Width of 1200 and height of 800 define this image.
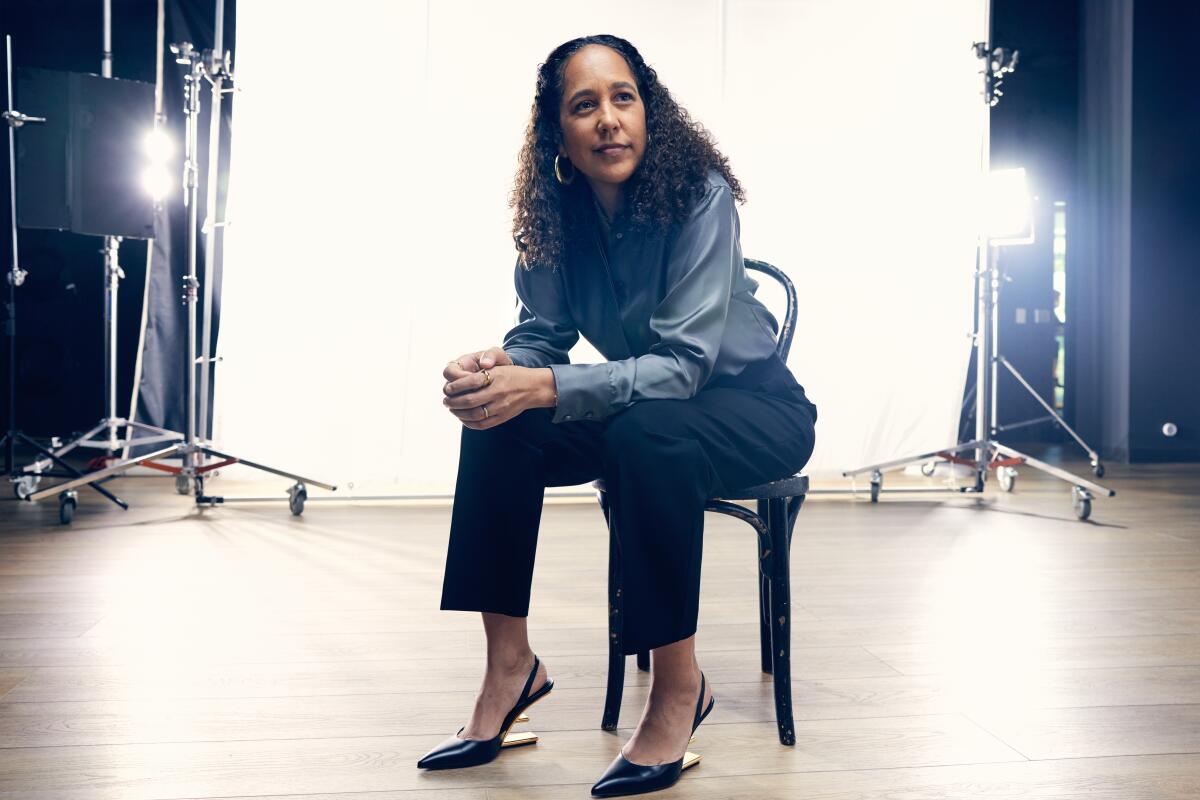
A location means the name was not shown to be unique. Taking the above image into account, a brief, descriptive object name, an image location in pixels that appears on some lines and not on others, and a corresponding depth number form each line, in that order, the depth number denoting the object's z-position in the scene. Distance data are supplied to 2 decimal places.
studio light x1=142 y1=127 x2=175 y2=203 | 3.78
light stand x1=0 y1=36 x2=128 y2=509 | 3.60
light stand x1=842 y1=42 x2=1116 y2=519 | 3.73
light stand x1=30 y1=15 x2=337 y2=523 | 3.46
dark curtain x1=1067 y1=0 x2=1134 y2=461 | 5.21
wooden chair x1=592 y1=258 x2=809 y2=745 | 1.47
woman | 1.31
